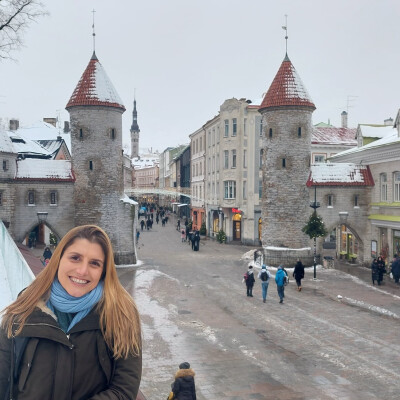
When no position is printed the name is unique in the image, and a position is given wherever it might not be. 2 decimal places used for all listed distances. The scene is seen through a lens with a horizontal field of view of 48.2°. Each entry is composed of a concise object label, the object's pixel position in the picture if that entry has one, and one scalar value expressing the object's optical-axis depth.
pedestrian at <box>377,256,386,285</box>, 21.05
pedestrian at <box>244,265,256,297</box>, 18.66
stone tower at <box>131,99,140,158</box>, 148.62
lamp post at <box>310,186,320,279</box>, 24.80
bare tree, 20.65
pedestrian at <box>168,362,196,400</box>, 7.21
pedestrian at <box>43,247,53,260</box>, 23.66
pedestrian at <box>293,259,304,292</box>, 20.06
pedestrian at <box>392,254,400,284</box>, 21.33
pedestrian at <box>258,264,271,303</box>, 17.58
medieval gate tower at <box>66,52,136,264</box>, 27.02
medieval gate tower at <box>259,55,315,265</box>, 27.38
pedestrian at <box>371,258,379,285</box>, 21.28
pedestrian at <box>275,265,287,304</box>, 17.49
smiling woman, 2.54
